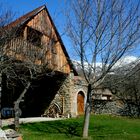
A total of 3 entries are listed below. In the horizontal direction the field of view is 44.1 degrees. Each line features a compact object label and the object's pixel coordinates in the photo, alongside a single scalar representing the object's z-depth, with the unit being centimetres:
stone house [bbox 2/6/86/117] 855
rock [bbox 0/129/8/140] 434
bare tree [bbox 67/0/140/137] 723
